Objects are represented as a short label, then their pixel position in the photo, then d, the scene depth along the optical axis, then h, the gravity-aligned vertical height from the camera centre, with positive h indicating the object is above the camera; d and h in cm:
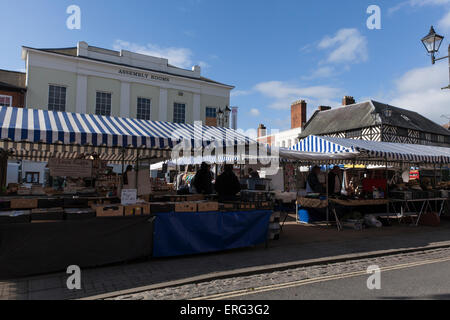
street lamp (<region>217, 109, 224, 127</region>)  1528 +347
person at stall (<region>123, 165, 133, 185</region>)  936 +11
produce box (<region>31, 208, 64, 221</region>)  479 -52
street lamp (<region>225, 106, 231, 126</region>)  1617 +375
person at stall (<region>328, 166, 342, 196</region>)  997 +4
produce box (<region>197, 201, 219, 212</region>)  602 -46
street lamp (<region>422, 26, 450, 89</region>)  976 +471
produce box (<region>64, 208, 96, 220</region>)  500 -53
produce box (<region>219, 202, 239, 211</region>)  633 -48
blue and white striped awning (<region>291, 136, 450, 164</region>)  1011 +135
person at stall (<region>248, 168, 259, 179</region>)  1268 +39
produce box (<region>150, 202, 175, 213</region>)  567 -46
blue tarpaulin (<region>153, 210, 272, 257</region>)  567 -96
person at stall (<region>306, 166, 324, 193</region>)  999 +11
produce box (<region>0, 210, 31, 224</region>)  460 -54
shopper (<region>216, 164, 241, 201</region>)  729 -6
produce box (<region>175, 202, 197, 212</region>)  581 -46
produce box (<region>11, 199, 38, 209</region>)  571 -41
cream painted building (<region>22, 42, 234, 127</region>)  2088 +760
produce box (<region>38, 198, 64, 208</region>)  614 -42
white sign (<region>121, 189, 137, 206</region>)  552 -26
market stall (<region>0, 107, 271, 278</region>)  474 -48
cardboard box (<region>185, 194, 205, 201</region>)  754 -35
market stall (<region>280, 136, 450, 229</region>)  968 +2
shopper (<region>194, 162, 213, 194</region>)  843 +10
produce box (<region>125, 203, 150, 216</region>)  546 -48
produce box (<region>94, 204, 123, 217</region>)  521 -48
